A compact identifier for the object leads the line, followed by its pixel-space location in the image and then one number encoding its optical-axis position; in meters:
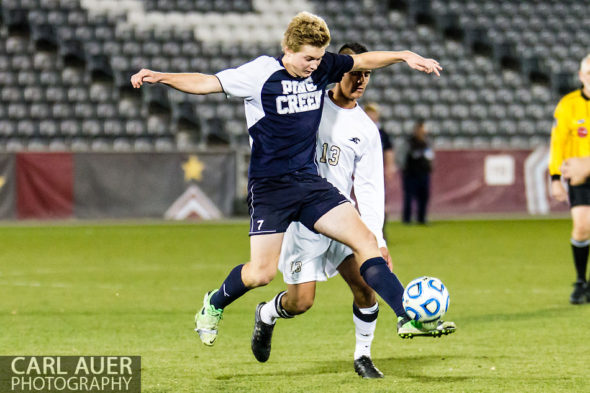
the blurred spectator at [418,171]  38.28
